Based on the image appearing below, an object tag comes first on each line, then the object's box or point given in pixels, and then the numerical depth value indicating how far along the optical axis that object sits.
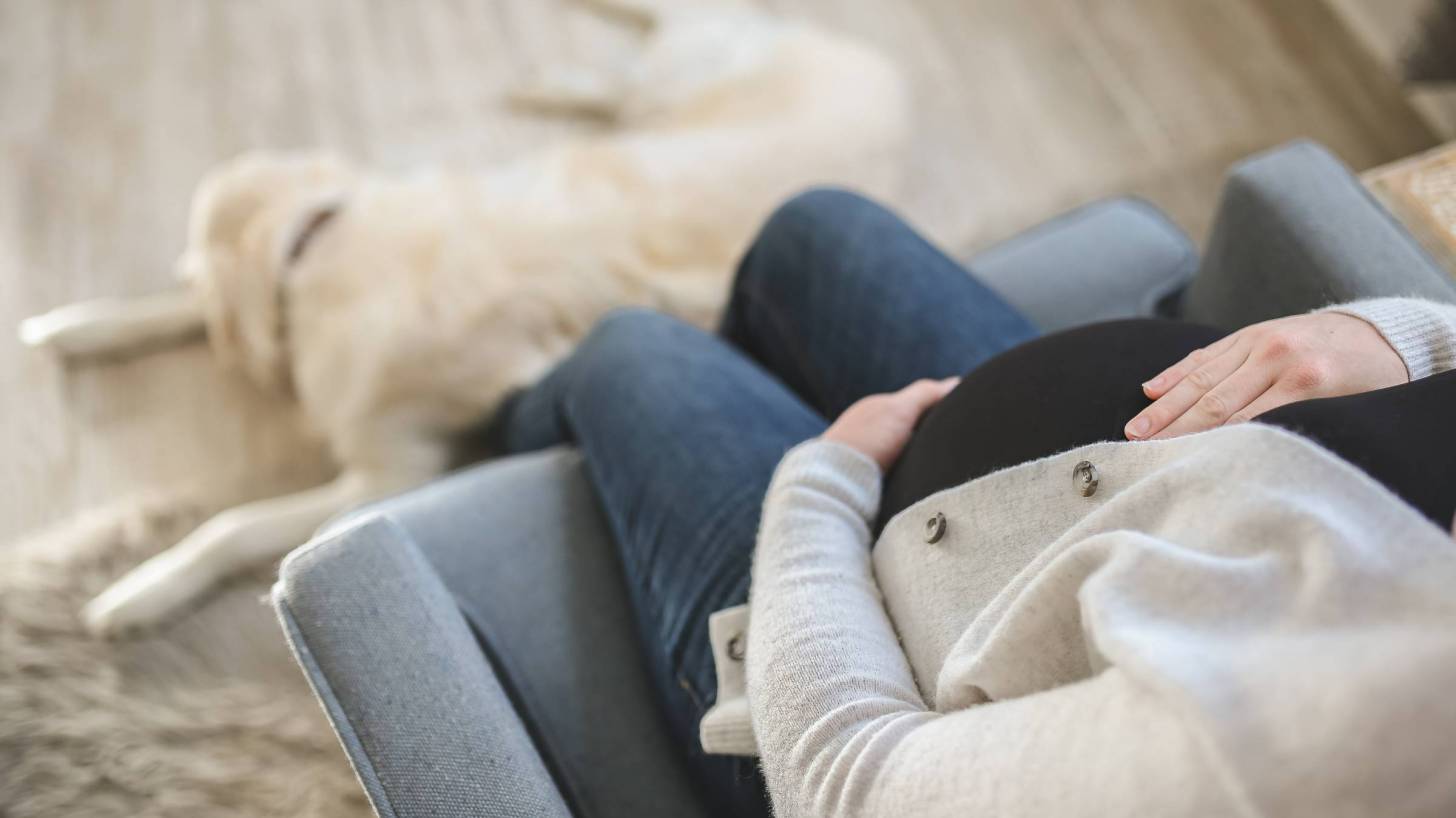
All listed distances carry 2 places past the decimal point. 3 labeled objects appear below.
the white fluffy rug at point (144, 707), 1.06
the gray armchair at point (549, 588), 0.64
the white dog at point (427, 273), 1.27
